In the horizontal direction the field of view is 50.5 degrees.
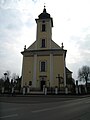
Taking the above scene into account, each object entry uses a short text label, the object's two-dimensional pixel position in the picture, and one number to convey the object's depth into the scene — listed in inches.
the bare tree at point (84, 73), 1499.3
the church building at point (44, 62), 871.5
